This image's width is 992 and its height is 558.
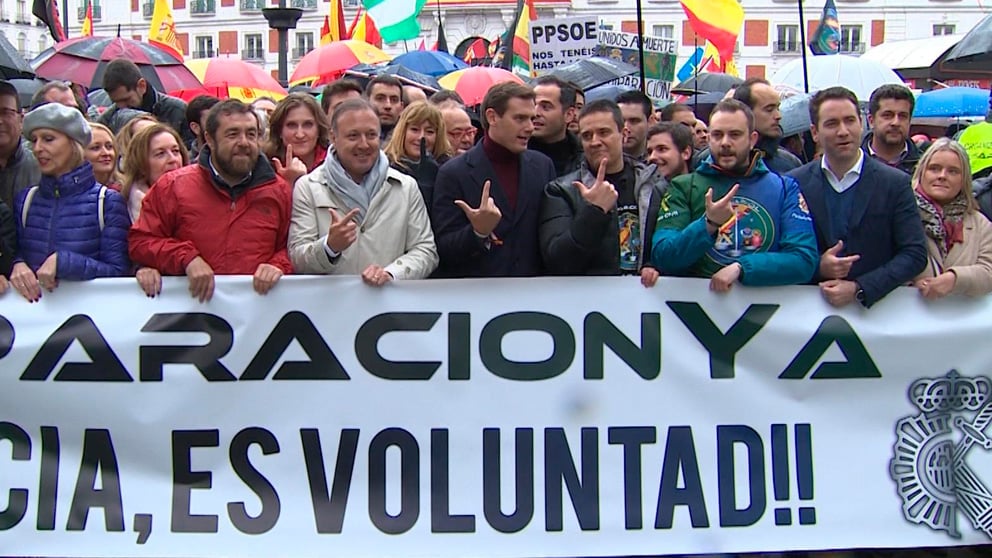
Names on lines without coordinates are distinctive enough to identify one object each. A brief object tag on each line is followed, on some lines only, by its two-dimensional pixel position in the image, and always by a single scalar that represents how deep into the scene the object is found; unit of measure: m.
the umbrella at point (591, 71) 10.02
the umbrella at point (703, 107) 11.06
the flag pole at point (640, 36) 7.41
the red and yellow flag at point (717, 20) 11.83
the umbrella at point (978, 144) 7.83
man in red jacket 4.76
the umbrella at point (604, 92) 8.41
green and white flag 18.75
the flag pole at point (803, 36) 10.09
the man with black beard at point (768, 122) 6.36
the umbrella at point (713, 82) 17.98
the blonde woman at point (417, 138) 5.78
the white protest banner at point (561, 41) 11.34
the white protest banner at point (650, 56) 11.52
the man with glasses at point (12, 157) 5.50
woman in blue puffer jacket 4.80
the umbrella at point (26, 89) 14.57
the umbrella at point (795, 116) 8.02
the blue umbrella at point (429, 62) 17.66
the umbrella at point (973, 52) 9.01
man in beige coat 4.84
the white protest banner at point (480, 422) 4.72
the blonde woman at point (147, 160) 5.44
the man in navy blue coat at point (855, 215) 4.89
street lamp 17.59
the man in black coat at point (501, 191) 4.96
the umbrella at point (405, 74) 12.16
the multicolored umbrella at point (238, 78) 15.38
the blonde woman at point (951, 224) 4.96
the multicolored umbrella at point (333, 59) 17.09
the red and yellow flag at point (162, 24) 26.10
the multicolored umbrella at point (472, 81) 14.29
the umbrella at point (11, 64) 6.00
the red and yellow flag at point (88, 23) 28.95
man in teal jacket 4.80
